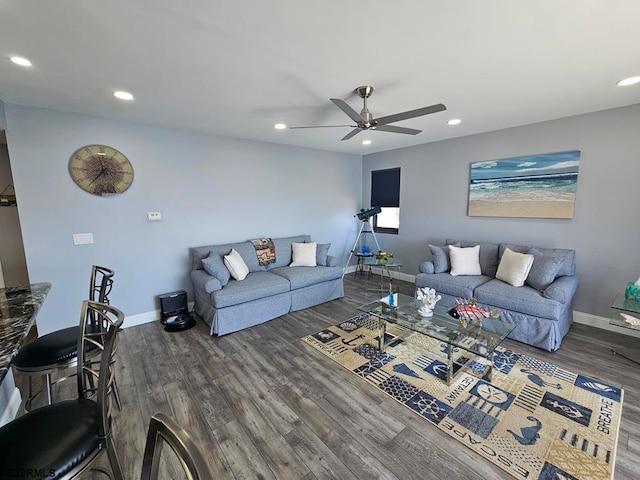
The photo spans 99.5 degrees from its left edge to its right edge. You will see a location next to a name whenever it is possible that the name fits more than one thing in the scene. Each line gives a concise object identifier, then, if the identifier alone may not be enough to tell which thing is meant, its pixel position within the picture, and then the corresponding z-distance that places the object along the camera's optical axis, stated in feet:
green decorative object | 8.78
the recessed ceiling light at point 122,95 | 7.96
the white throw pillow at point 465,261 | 12.23
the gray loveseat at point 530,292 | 9.11
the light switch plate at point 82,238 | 9.93
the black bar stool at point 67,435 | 3.16
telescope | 17.16
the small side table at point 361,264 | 17.58
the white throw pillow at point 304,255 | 14.16
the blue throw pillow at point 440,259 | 12.71
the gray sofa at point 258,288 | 10.41
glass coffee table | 7.41
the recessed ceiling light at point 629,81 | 7.49
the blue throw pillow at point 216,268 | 11.00
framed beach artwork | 10.99
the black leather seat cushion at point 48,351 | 5.26
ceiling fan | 7.14
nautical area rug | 5.34
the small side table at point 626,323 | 8.23
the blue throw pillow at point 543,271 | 10.07
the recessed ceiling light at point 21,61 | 6.13
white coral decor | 8.94
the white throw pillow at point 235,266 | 11.67
